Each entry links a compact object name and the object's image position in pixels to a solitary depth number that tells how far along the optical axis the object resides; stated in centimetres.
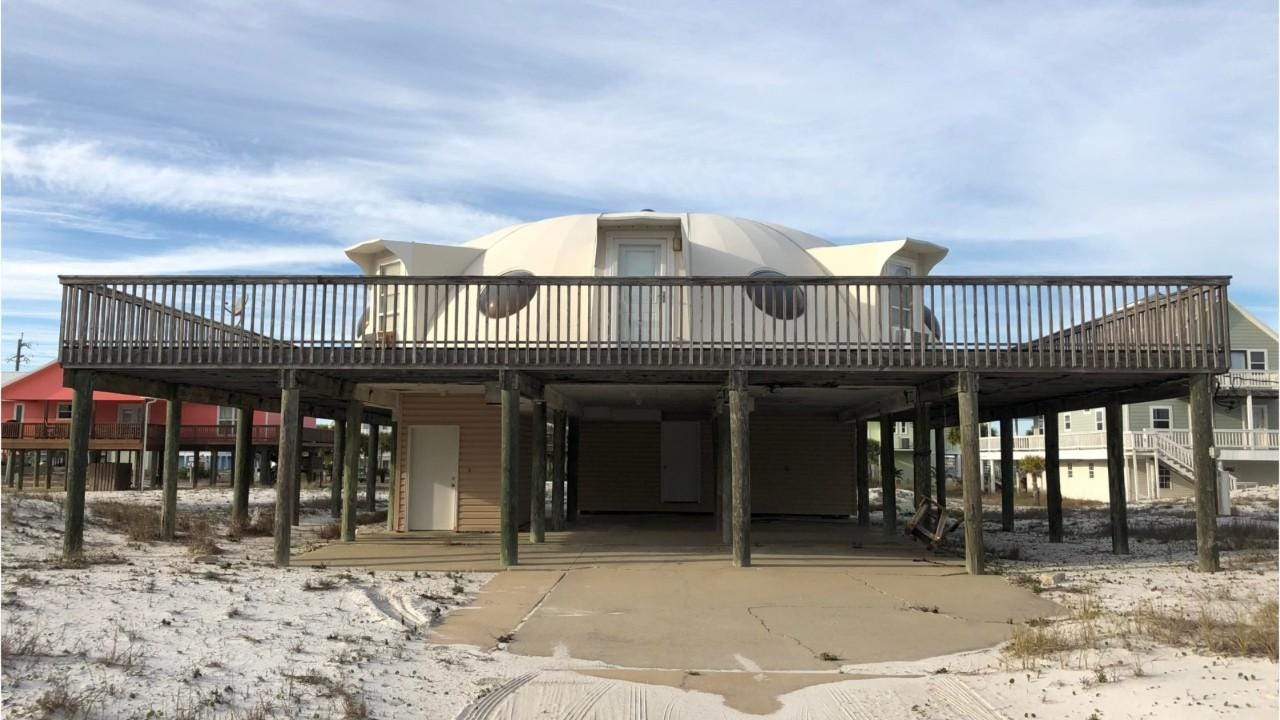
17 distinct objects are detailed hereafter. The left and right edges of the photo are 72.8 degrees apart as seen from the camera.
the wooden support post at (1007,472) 2022
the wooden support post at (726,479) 1702
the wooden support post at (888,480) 2058
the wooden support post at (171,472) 1659
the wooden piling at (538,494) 1730
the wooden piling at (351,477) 1747
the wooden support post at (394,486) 1962
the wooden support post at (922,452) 1680
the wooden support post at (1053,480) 1880
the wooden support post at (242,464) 1975
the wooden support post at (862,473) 2389
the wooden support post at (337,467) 2478
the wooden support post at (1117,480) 1627
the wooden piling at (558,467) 2042
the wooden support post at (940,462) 2355
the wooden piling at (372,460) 2494
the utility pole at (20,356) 8419
